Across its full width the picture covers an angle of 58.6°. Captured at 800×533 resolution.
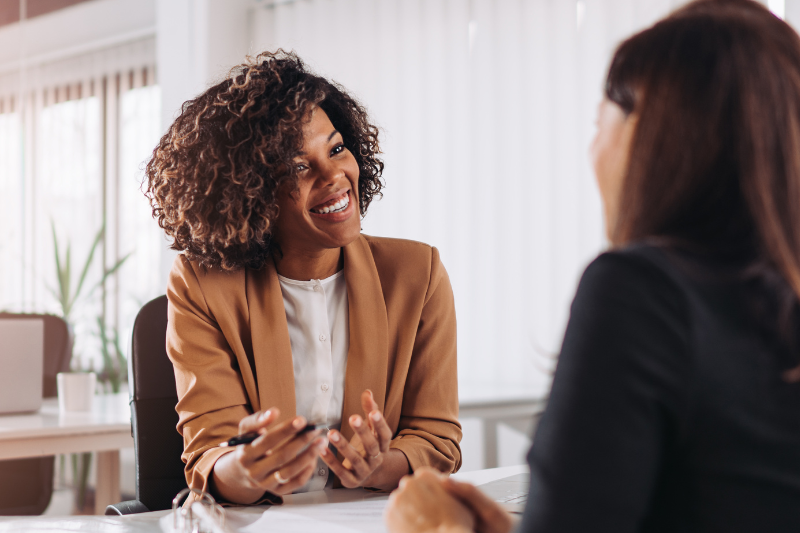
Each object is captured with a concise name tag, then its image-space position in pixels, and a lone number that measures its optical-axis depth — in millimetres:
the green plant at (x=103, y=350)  3584
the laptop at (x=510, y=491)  1089
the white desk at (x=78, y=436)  1914
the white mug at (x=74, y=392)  2297
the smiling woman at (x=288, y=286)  1356
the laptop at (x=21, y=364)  2293
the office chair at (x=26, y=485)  2631
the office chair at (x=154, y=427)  1400
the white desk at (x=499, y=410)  3082
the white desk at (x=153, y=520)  994
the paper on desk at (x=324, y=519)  978
